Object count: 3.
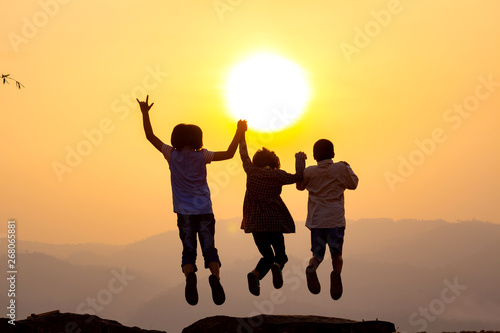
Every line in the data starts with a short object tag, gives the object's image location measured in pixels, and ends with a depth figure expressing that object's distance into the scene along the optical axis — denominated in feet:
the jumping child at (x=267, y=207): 41.06
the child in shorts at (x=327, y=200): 40.60
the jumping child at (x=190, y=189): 37.65
